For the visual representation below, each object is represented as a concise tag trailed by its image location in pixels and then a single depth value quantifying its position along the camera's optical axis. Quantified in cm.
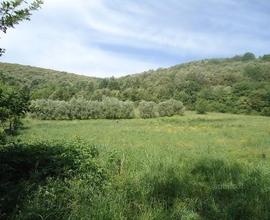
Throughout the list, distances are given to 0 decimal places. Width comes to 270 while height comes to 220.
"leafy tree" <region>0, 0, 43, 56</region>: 340
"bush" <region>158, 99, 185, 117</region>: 4596
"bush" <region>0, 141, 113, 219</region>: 362
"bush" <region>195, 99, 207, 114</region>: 4846
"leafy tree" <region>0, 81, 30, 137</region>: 403
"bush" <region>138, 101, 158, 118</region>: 4507
